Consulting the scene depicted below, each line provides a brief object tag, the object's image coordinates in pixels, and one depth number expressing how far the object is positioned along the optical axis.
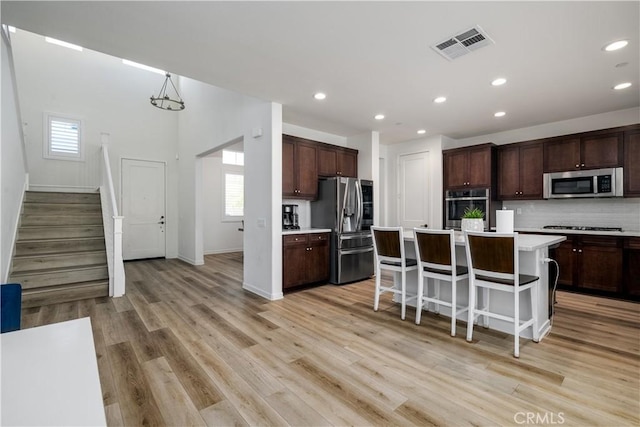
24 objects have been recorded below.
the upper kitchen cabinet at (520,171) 4.85
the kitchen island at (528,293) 2.78
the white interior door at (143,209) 6.82
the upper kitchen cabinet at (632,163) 4.01
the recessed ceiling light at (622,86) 3.40
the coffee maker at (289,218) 4.96
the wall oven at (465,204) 5.13
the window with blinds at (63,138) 6.09
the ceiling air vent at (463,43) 2.41
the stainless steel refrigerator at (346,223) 4.73
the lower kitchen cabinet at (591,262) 3.94
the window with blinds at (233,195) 8.27
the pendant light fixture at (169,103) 7.26
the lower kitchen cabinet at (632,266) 3.80
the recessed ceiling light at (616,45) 2.53
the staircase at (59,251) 3.84
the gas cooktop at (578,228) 4.30
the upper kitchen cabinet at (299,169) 4.55
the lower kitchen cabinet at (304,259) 4.25
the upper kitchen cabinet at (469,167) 5.19
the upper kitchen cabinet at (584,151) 4.18
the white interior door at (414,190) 6.07
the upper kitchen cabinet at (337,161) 5.04
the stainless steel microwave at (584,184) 4.14
